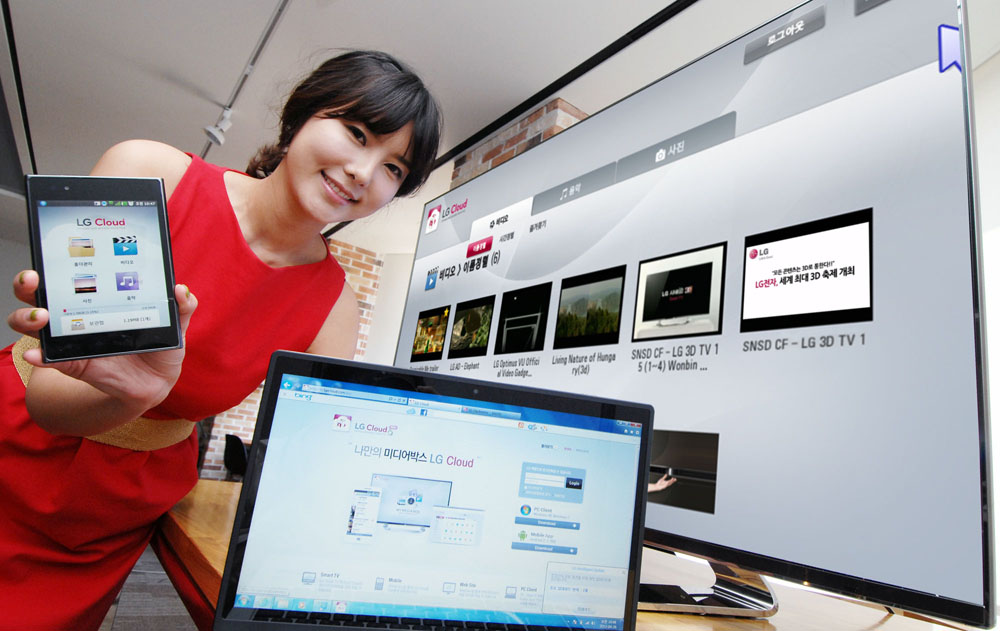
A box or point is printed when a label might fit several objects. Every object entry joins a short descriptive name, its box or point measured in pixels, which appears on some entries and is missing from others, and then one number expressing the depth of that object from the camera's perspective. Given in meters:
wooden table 0.78
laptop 0.57
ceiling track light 2.98
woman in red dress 0.89
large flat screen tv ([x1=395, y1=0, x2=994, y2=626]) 0.77
